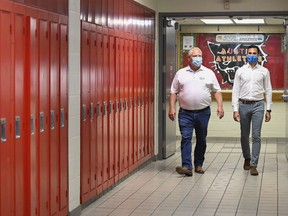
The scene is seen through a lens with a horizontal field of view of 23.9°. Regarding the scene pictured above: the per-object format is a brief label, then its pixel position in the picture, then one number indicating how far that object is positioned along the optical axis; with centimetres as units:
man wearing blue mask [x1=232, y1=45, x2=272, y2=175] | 914
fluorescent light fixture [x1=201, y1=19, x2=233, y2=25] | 1314
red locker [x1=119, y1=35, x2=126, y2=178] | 834
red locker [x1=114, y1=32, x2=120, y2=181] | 810
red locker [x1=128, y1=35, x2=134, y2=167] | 888
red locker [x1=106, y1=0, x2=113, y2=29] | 766
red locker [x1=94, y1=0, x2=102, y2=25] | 715
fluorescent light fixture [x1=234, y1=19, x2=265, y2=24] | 1304
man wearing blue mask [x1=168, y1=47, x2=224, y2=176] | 901
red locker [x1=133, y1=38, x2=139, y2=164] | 920
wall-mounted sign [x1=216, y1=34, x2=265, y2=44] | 1394
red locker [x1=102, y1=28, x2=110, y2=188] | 752
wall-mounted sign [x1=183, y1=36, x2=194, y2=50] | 1412
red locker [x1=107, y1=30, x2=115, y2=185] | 779
